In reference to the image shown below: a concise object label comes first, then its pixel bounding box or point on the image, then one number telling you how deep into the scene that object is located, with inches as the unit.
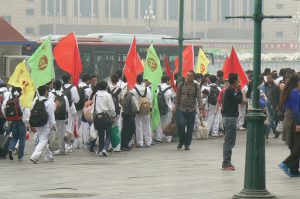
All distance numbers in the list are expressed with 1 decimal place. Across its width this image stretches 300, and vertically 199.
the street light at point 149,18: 3743.6
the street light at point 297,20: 4586.1
